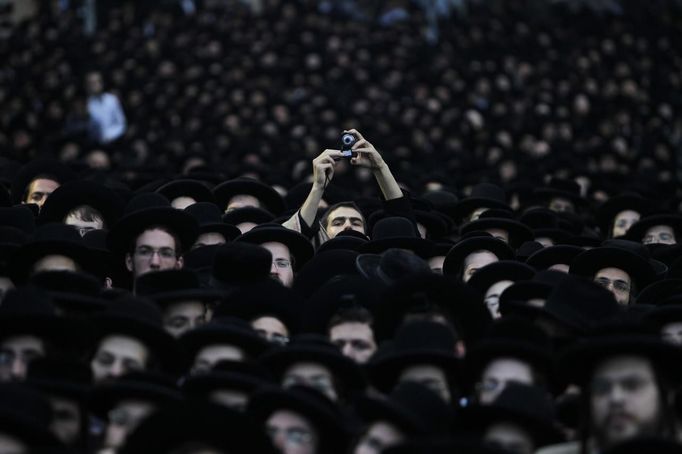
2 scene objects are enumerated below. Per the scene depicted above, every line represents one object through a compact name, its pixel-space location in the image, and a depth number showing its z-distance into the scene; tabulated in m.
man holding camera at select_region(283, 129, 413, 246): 17.78
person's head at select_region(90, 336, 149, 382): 12.67
